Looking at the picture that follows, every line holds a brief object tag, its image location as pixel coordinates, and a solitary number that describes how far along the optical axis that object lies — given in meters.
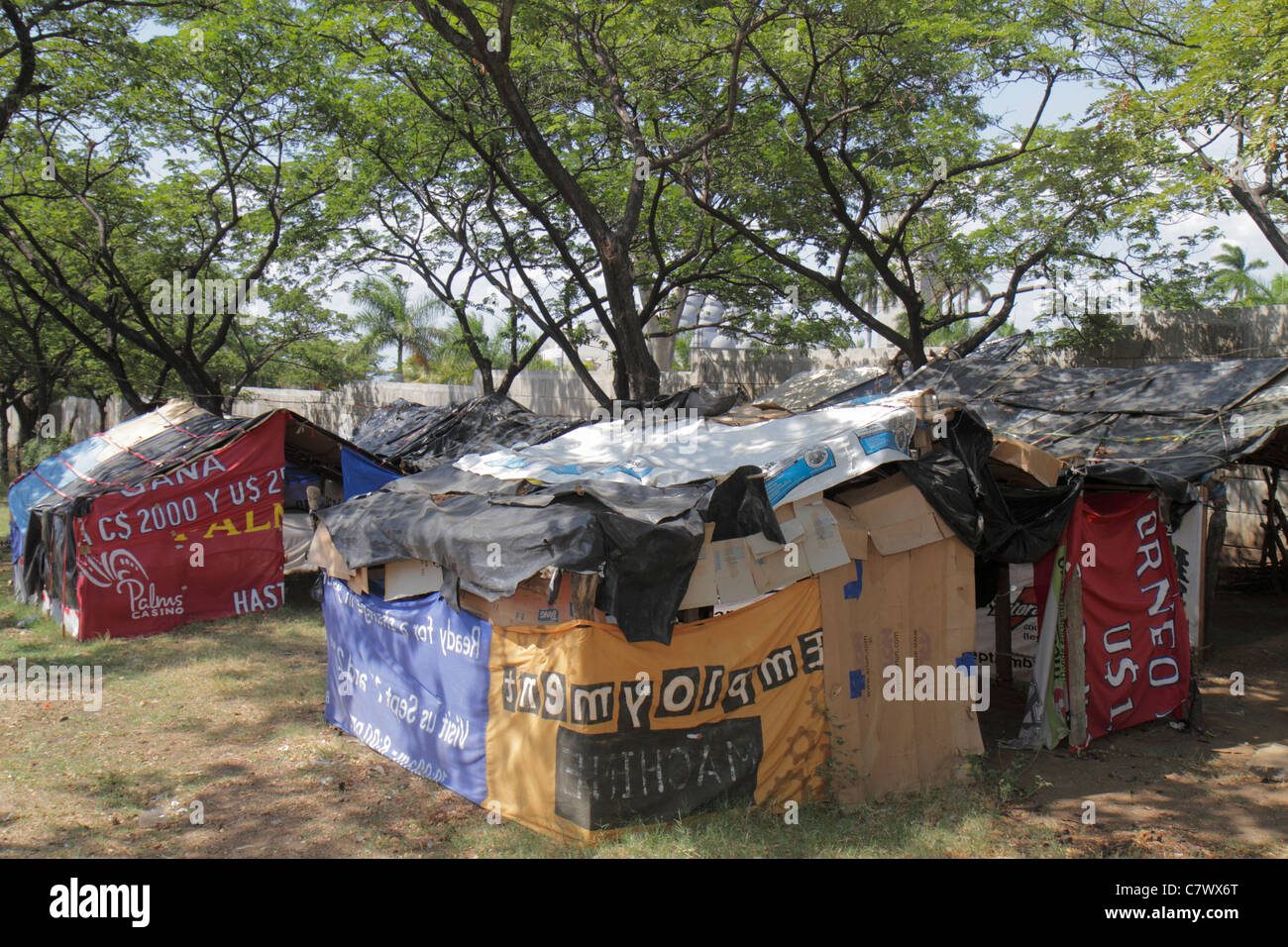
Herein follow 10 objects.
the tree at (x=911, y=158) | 12.05
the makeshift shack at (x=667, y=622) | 5.84
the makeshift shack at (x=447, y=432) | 14.86
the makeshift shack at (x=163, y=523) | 11.30
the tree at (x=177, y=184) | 14.16
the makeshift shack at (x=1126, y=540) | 7.95
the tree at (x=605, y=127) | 10.73
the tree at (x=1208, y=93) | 9.75
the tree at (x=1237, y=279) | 28.41
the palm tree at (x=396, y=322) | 33.59
